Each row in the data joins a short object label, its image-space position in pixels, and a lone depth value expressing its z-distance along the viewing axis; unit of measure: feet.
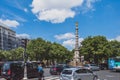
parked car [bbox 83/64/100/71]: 76.96
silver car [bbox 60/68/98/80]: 28.96
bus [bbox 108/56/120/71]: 67.86
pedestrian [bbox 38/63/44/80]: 34.38
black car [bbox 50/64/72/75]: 57.25
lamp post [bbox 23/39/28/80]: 35.42
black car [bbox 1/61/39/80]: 36.55
